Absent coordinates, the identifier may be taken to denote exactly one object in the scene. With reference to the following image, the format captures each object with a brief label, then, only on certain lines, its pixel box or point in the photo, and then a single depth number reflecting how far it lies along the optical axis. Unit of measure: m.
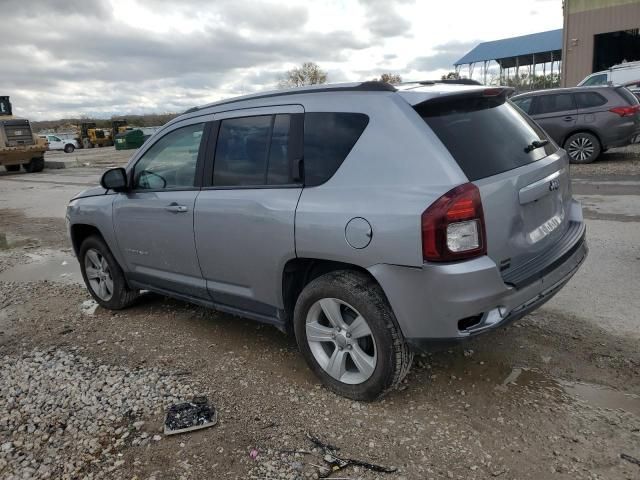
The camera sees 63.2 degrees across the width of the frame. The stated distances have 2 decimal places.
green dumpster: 37.94
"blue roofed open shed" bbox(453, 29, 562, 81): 38.79
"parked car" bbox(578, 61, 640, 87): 17.27
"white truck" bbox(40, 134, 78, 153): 43.62
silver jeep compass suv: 2.68
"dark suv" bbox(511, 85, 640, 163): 11.02
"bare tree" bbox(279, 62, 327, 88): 66.69
